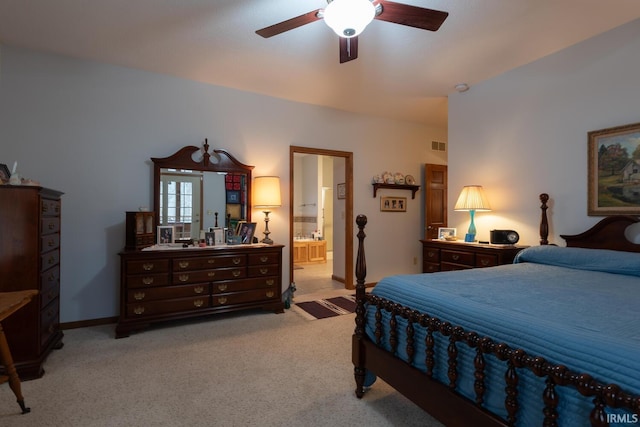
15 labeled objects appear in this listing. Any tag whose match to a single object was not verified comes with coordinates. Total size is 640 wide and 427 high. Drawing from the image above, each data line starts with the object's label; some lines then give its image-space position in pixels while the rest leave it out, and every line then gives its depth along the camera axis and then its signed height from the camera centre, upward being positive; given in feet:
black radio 10.48 -0.84
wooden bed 3.00 -1.99
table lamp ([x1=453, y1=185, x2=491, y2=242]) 11.35 +0.30
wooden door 17.07 +0.62
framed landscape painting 8.38 +1.05
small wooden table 5.75 -2.61
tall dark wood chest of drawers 7.19 -1.21
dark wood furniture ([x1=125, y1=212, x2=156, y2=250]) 10.35 -0.60
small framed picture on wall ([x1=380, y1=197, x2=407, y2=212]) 16.37 +0.34
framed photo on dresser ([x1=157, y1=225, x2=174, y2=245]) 11.07 -0.81
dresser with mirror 9.96 -1.53
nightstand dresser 9.99 -1.45
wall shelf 16.02 +1.20
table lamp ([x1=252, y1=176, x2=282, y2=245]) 12.66 +0.69
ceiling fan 5.54 +3.52
